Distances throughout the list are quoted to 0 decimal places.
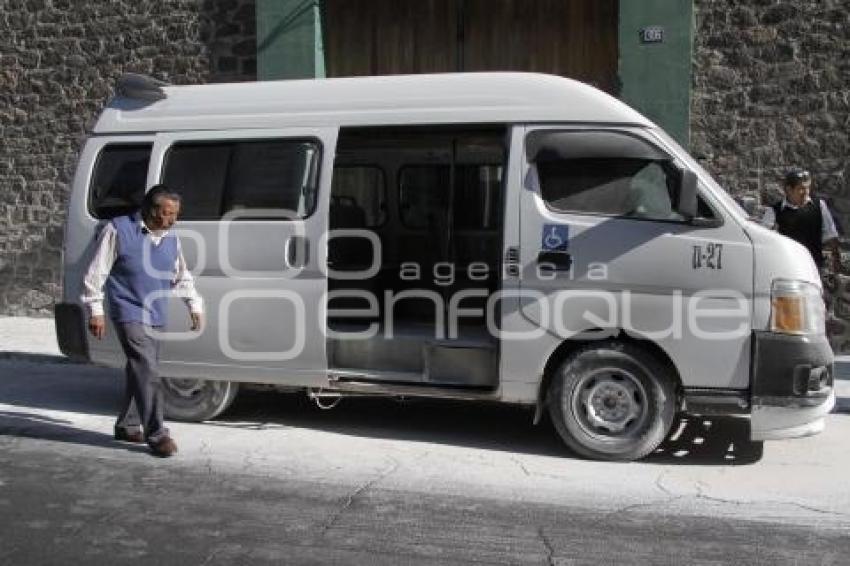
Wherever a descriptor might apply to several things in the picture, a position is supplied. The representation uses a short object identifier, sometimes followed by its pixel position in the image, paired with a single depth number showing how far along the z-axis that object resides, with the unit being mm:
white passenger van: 5605
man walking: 5973
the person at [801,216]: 7540
